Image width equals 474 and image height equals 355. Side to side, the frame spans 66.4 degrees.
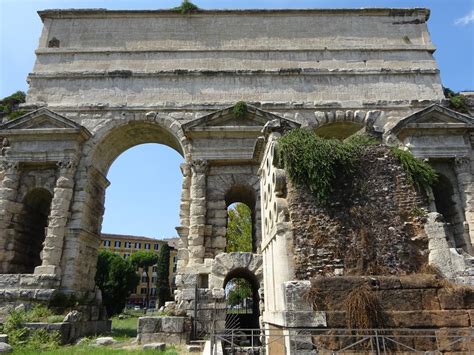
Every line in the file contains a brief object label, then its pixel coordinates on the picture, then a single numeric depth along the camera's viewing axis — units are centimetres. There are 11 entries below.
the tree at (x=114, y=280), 2886
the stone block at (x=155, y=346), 845
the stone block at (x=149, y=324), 960
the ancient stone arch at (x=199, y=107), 1276
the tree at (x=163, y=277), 2680
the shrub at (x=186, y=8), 1645
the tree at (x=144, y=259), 4991
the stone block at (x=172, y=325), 965
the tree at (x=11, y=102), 1487
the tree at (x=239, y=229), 2293
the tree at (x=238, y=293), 2615
